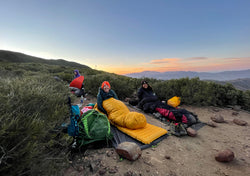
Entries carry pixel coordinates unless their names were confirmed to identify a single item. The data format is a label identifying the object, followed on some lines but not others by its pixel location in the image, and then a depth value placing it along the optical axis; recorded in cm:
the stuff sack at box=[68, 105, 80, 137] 230
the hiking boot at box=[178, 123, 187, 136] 316
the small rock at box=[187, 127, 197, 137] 319
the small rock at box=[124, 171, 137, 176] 177
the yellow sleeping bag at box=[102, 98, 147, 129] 306
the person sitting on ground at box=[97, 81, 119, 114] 368
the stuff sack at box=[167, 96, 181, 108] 552
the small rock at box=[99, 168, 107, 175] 176
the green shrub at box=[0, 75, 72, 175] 103
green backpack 234
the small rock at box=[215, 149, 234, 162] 220
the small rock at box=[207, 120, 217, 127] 388
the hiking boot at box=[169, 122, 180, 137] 317
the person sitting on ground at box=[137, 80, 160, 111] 506
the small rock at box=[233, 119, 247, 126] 397
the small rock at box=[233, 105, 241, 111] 536
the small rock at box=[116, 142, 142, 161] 199
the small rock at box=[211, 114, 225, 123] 418
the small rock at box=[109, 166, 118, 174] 180
